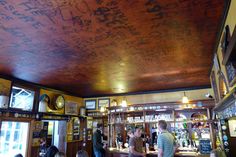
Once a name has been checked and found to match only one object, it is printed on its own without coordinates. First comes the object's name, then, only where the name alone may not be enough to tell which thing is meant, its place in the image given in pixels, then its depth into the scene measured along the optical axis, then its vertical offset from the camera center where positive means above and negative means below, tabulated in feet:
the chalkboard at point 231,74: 7.07 +1.68
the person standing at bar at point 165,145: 12.73 -1.72
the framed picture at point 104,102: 26.04 +2.29
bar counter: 16.48 -3.03
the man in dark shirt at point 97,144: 20.17 -2.51
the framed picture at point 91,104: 26.95 +2.14
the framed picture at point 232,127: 11.76 -0.57
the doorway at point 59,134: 22.97 -1.66
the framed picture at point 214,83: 14.92 +2.77
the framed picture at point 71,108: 24.02 +1.48
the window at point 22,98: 17.75 +2.09
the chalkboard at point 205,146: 16.30 -2.32
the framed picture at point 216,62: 11.47 +3.33
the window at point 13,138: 17.52 -1.63
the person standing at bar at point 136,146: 14.75 -2.04
